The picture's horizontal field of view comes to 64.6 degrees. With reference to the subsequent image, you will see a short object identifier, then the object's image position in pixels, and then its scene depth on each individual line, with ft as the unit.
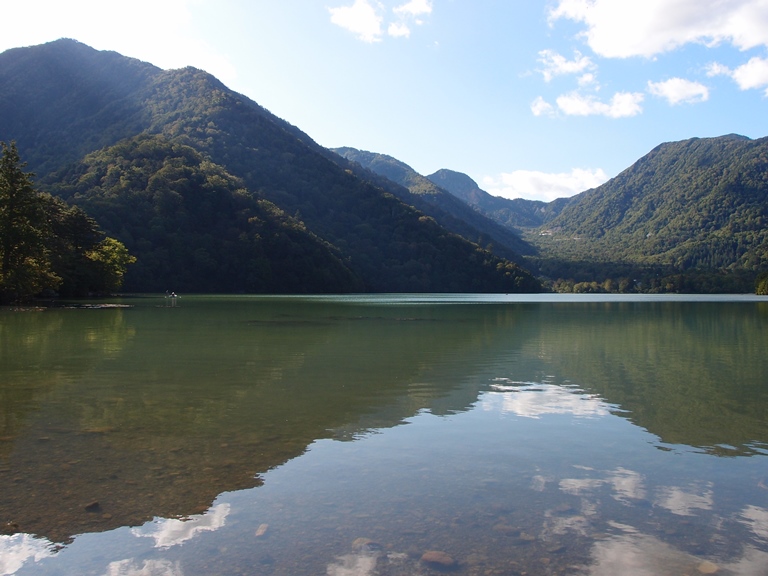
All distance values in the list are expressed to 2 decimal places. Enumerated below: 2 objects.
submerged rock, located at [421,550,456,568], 18.85
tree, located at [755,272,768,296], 482.69
